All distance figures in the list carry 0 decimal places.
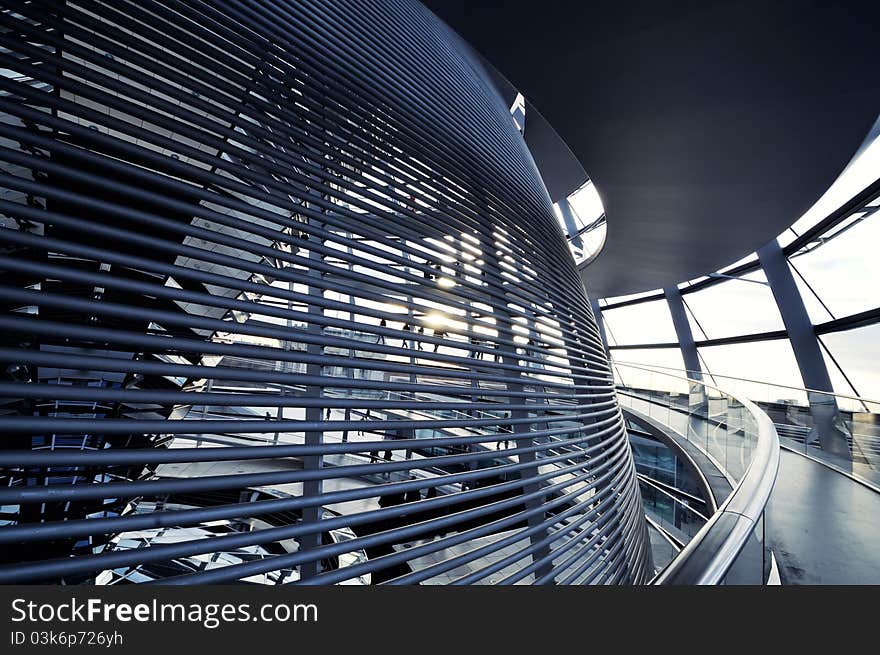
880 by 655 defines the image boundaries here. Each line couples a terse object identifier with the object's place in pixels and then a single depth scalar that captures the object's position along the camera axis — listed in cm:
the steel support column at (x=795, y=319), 966
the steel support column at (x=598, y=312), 1856
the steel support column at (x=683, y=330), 1484
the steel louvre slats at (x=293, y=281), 94
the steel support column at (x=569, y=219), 1352
